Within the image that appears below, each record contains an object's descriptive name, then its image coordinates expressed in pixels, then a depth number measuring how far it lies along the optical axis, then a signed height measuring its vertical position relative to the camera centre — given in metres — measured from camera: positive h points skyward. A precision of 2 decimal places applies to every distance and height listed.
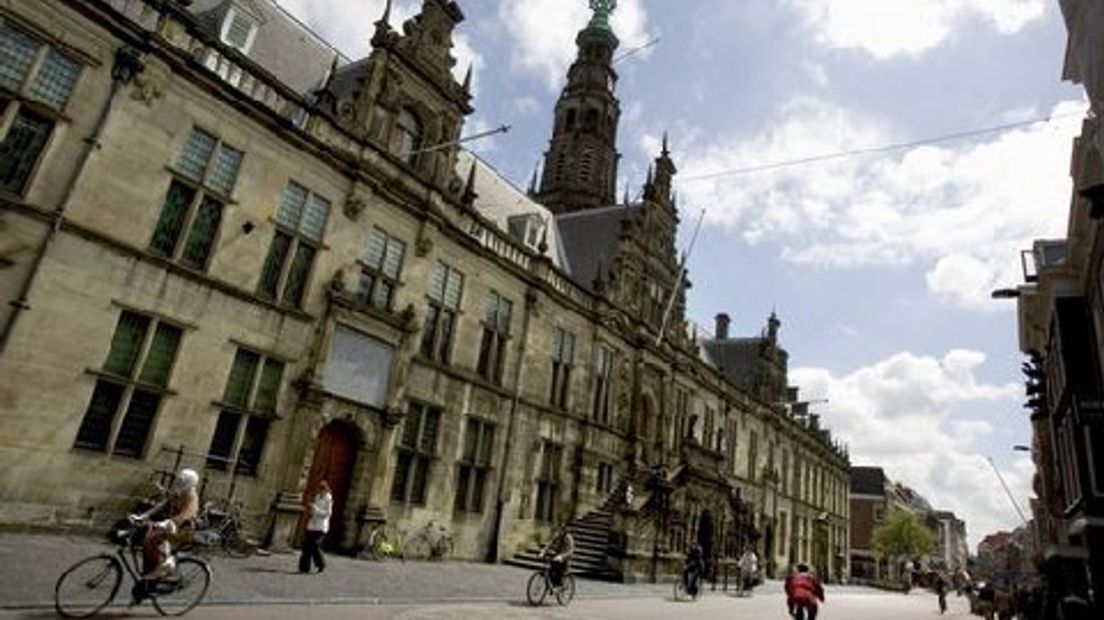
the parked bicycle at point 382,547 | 16.94 -1.11
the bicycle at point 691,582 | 19.68 -0.95
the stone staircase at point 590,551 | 21.50 -0.59
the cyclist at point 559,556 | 13.98 -0.56
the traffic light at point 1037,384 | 22.91 +7.10
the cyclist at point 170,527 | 7.80 -0.65
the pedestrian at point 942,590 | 27.77 -0.16
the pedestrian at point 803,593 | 12.45 -0.48
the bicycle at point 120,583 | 7.07 -1.28
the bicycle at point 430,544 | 18.64 -0.95
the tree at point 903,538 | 68.12 +4.02
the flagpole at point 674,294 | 29.95 +11.18
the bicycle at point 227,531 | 13.38 -0.99
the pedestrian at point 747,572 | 24.59 -0.52
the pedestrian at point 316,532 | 12.55 -0.73
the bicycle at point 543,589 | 13.40 -1.21
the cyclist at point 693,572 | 19.70 -0.65
